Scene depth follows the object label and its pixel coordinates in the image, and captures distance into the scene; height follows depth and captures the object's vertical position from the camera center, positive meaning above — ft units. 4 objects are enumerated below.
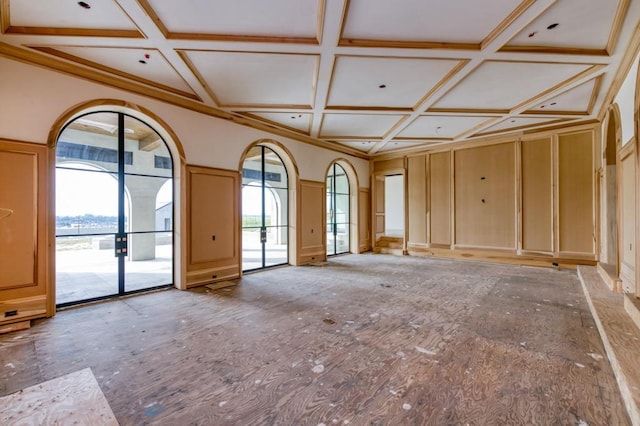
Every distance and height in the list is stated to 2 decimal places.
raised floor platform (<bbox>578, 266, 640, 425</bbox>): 6.45 -4.05
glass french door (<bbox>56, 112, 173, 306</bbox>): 13.98 +0.89
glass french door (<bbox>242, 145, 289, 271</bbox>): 22.11 +1.18
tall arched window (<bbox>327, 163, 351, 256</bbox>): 30.25 +0.36
